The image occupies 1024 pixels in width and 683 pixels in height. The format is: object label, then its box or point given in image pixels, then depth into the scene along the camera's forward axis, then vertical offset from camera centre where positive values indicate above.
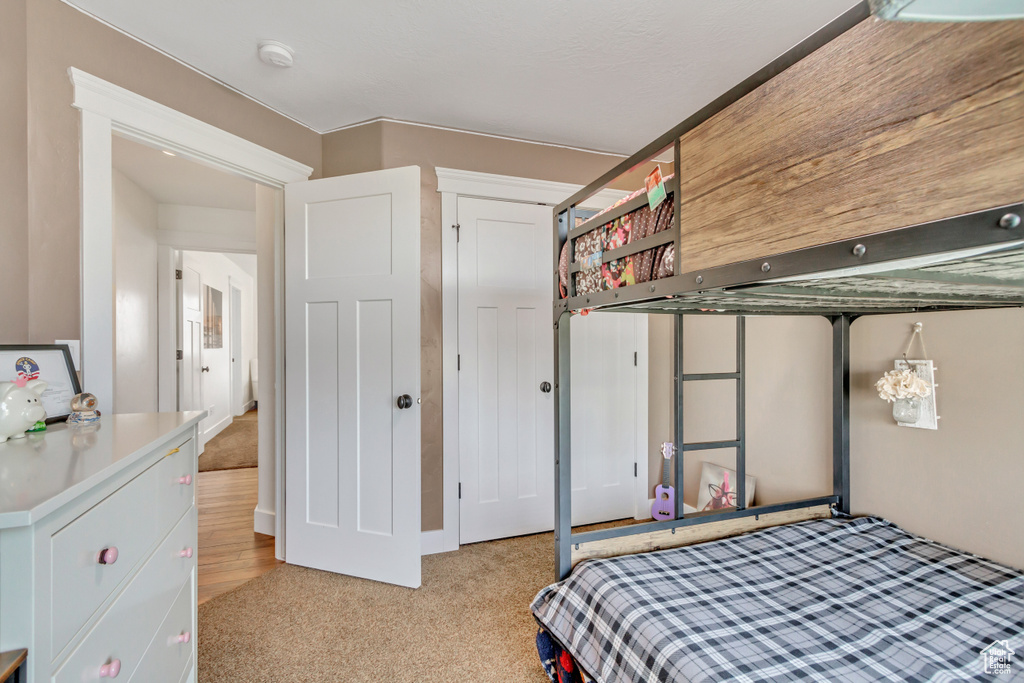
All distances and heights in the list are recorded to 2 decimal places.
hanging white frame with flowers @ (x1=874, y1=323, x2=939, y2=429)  1.65 -0.20
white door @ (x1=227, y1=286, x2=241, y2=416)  6.96 -0.27
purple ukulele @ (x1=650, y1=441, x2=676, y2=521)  2.65 -0.99
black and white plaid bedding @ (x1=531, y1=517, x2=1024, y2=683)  1.03 -0.75
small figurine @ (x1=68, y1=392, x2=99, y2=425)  1.18 -0.19
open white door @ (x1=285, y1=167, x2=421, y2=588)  2.19 -0.18
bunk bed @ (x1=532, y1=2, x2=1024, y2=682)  0.55 +0.12
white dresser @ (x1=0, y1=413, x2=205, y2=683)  0.57 -0.35
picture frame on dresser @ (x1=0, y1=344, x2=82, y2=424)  1.18 -0.09
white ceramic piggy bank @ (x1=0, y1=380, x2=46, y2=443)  0.93 -0.15
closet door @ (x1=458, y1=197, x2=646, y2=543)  2.64 -0.27
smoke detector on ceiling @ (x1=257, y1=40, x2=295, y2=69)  1.84 +1.20
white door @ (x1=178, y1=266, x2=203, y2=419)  4.39 -0.05
